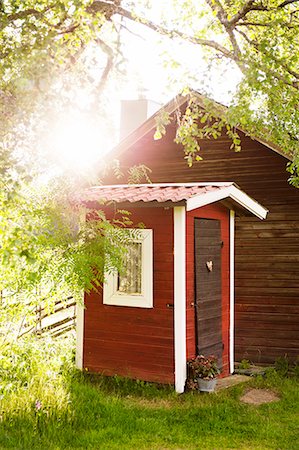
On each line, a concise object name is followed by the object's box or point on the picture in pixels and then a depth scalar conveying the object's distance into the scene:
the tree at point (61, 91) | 6.61
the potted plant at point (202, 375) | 8.55
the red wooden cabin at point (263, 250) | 11.21
